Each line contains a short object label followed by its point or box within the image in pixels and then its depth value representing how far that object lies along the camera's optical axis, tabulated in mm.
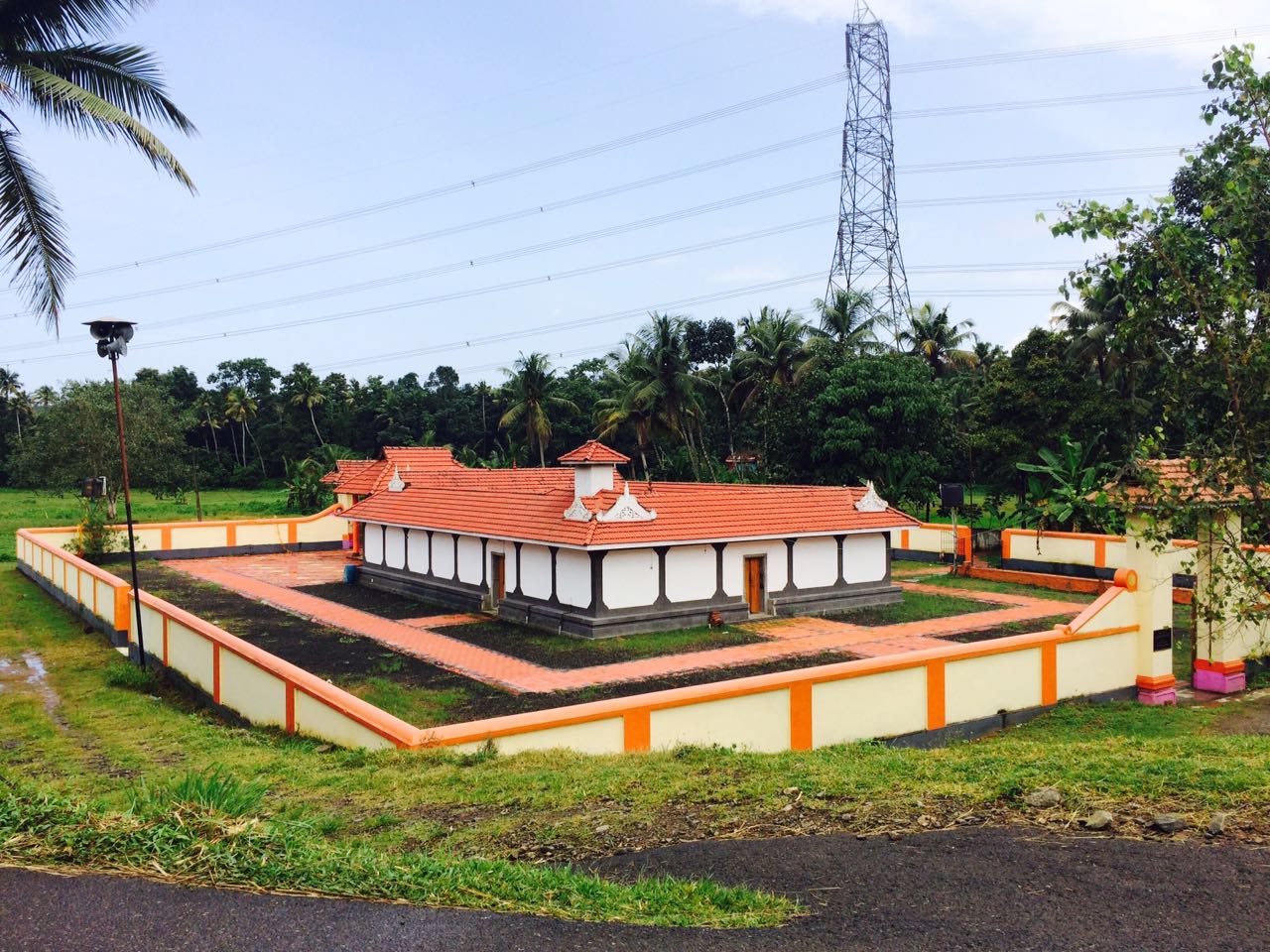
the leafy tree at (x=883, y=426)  35688
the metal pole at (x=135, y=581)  16328
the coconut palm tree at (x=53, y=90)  10562
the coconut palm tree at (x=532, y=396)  50594
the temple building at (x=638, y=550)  20984
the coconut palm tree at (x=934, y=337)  47438
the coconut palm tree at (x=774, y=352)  44375
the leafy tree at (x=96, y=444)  37812
